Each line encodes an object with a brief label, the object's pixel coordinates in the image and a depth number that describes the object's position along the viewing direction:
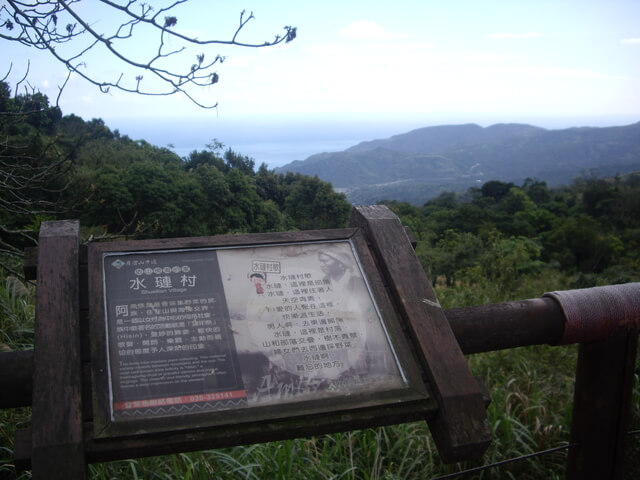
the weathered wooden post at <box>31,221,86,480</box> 0.98
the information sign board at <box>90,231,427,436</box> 1.10
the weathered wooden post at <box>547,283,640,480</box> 1.50
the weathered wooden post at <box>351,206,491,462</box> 1.16
